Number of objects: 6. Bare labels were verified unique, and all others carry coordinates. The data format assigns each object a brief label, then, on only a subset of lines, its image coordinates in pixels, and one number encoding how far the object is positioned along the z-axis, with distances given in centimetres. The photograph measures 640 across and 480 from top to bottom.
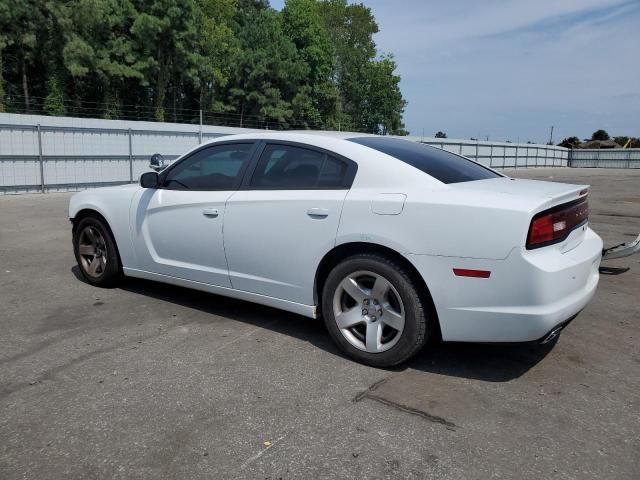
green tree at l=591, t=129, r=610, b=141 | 7581
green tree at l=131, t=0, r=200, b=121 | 3488
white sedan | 297
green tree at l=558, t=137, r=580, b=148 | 6241
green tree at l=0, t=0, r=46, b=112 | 2961
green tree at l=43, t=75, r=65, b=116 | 2672
